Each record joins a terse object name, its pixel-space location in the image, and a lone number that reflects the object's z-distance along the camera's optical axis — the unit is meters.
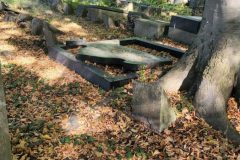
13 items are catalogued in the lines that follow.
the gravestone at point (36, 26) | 9.74
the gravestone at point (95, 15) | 12.30
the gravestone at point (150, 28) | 10.02
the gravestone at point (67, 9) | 13.72
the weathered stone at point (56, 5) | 13.93
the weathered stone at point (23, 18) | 10.84
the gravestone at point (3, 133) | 2.62
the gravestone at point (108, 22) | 11.55
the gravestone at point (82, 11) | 13.20
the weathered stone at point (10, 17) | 11.37
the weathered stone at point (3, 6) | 12.45
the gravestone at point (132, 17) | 11.39
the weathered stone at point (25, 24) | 10.41
